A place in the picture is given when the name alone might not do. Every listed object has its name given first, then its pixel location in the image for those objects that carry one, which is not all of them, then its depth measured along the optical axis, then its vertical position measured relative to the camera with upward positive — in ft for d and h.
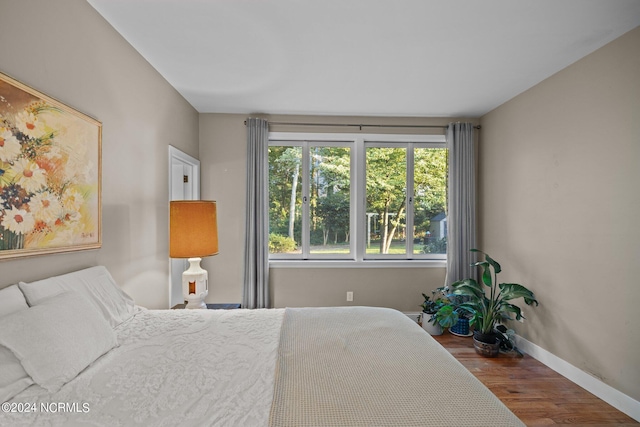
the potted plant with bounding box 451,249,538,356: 8.60 -2.98
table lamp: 7.10 -0.42
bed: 2.90 -2.03
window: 11.56 +0.73
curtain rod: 11.20 +3.58
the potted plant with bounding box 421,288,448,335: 10.27 -3.61
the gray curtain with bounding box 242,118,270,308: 10.58 -0.28
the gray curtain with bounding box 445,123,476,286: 11.12 +0.66
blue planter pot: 10.35 -4.13
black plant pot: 8.88 -4.12
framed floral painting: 3.87 +0.63
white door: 8.98 +1.07
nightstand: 8.13 -2.72
